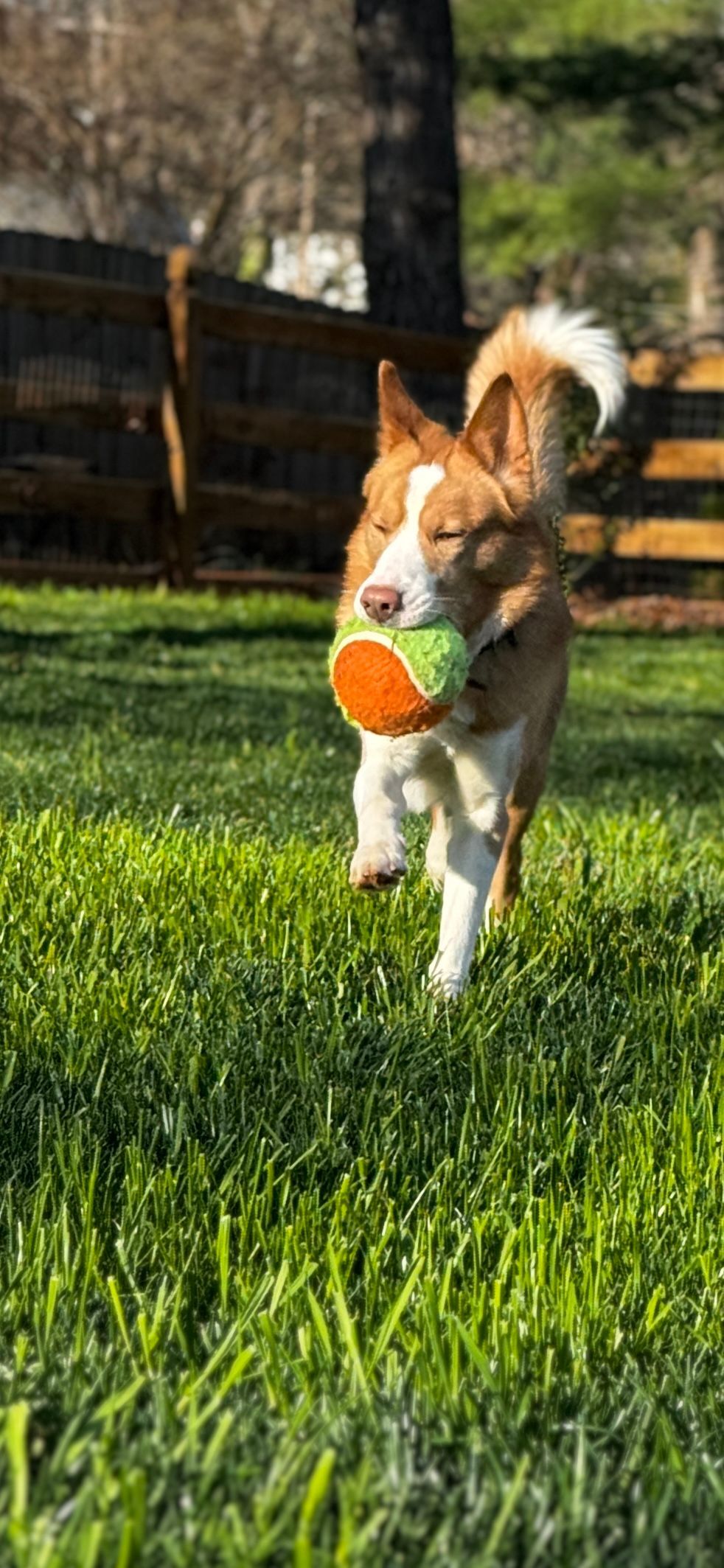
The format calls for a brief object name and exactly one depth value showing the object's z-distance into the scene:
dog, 3.92
